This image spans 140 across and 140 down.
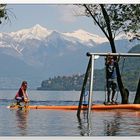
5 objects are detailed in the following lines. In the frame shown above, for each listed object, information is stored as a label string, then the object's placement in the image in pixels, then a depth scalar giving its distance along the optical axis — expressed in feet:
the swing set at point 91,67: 56.13
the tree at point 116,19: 88.33
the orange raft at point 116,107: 71.41
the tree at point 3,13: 65.10
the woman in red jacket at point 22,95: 82.17
